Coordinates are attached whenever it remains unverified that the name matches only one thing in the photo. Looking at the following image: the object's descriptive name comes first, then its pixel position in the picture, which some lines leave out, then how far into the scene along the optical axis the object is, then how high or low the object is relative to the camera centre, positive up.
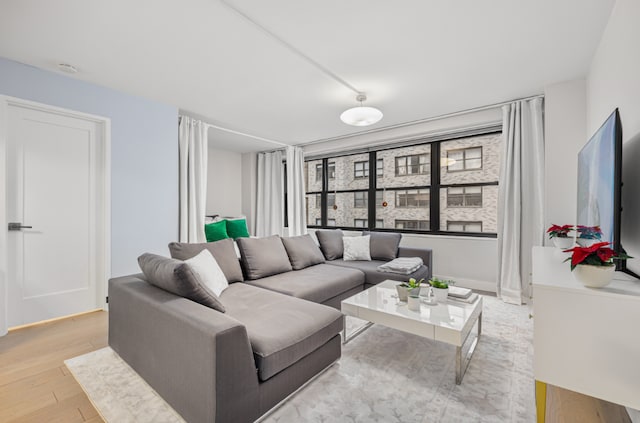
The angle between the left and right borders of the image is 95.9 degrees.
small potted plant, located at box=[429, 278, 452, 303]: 2.24 -0.63
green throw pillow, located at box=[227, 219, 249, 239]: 4.64 -0.31
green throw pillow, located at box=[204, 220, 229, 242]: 4.21 -0.34
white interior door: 2.67 -0.06
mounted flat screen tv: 1.38 +0.17
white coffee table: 1.80 -0.73
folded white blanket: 3.19 -0.63
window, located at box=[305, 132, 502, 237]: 3.99 +0.36
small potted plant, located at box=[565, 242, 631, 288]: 1.15 -0.22
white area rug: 1.54 -1.09
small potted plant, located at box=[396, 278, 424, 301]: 2.14 -0.61
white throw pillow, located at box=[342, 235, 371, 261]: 3.87 -0.53
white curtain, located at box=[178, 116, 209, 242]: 3.85 +0.42
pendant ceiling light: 2.89 +0.95
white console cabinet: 1.08 -0.50
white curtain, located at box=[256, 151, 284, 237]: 6.00 +0.30
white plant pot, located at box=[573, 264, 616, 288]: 1.15 -0.26
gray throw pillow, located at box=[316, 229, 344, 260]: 4.03 -0.49
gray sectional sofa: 1.32 -0.71
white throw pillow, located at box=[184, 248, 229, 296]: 2.20 -0.49
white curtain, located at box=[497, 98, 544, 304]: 3.28 +0.20
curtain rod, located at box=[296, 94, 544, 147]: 3.53 +1.30
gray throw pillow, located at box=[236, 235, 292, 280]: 2.94 -0.51
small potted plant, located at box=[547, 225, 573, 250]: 2.16 -0.20
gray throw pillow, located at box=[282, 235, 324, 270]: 3.40 -0.52
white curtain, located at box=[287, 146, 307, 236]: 5.70 +0.32
